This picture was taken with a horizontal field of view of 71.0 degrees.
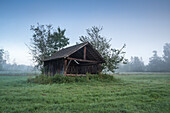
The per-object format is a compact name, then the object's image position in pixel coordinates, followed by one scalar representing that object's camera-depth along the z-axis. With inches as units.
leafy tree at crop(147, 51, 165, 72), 2810.0
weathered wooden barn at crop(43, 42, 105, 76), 601.6
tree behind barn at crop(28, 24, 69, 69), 1125.1
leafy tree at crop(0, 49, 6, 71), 2974.9
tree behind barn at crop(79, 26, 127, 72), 737.6
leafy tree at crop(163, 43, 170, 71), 2720.5
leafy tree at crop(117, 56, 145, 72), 3674.7
